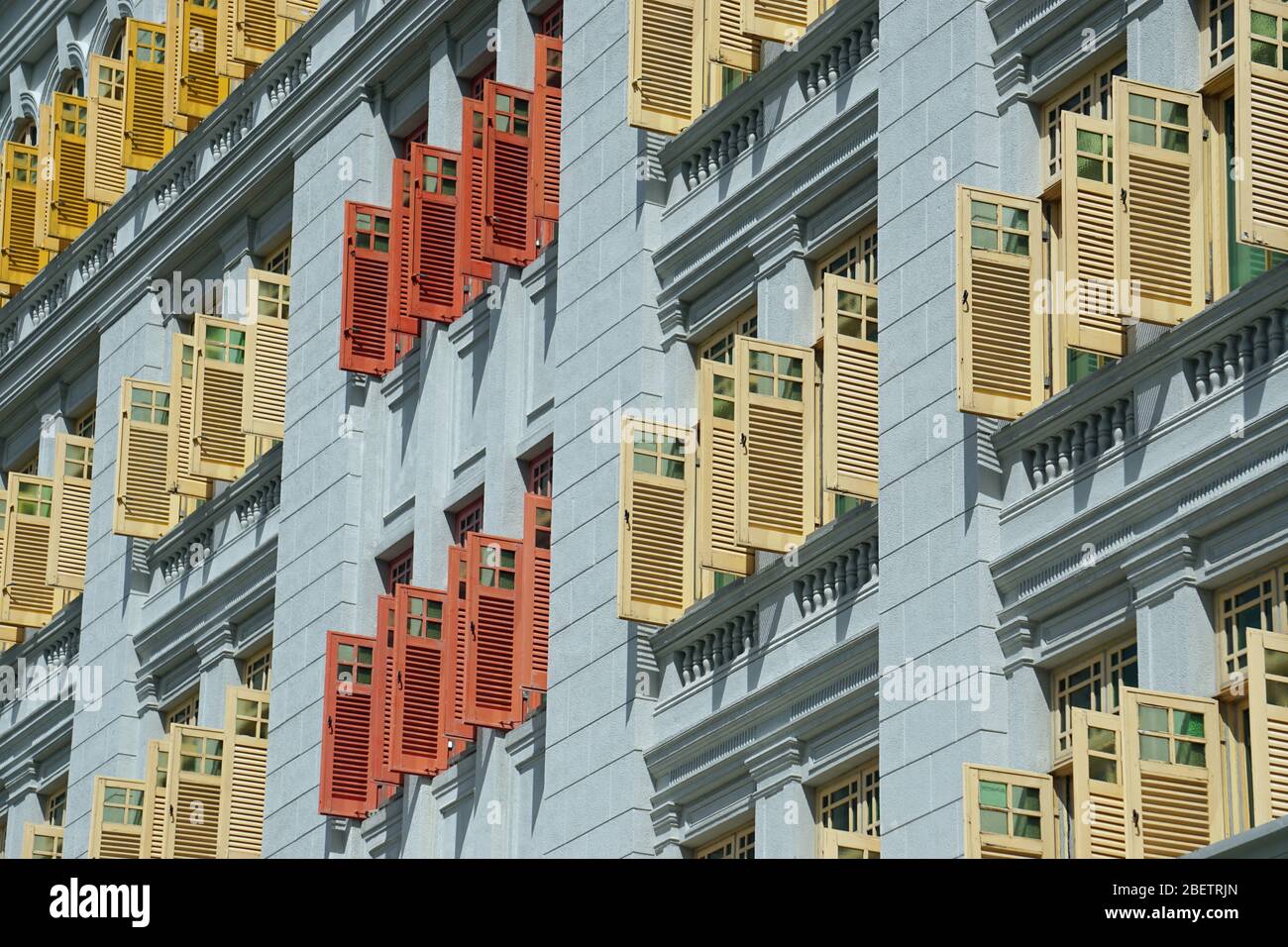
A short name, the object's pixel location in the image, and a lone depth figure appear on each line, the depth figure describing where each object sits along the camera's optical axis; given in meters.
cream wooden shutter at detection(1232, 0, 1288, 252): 24.81
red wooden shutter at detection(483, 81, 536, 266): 36.38
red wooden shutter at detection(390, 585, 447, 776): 35.47
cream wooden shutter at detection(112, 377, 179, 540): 43.56
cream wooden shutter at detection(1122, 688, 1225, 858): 24.53
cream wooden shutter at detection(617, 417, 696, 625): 32.16
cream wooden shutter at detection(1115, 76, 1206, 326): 26.20
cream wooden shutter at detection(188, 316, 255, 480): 42.16
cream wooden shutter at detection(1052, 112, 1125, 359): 26.59
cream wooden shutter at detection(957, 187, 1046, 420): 27.73
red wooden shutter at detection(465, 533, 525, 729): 34.34
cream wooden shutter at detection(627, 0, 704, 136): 34.12
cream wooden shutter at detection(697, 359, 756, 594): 31.08
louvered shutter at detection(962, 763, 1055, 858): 26.16
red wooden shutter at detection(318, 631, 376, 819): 36.47
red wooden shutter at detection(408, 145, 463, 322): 37.56
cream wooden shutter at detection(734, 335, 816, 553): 30.62
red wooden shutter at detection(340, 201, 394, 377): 38.66
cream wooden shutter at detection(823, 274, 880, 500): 29.66
